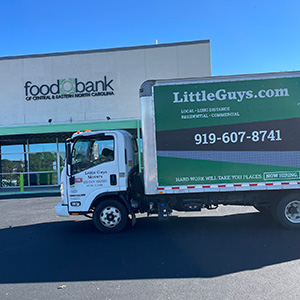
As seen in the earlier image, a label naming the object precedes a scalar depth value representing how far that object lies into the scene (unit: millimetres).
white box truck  6227
